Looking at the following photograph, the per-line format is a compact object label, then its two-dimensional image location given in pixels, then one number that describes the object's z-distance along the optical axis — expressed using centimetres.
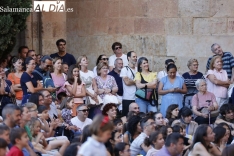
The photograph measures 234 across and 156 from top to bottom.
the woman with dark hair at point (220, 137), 1194
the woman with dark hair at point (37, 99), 1296
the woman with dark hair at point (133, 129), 1276
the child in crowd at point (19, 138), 991
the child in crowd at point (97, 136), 862
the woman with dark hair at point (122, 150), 1095
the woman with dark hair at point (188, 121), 1376
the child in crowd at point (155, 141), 1162
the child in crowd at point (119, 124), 1279
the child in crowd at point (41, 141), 1152
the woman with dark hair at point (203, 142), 1094
